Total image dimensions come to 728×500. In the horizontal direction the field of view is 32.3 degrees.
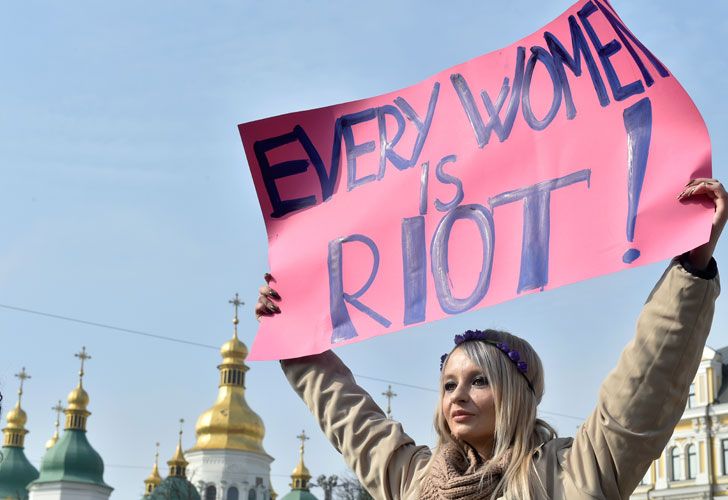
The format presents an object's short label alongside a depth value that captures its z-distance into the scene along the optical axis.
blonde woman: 3.04
